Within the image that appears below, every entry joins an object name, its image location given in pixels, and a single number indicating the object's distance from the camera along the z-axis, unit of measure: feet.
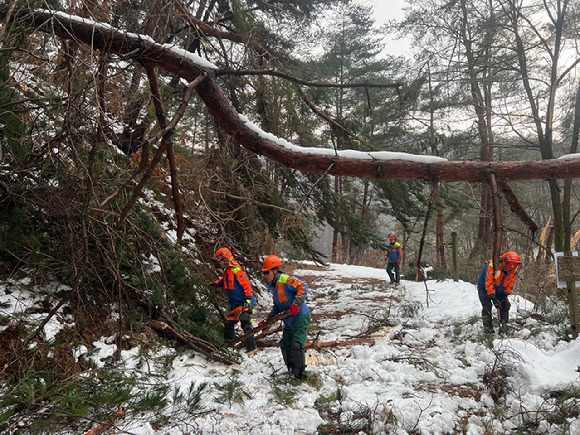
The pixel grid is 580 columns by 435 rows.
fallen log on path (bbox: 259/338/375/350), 17.98
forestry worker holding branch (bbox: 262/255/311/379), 14.73
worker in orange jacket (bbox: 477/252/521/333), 20.25
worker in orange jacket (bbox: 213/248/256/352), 18.38
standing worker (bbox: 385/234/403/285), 38.50
